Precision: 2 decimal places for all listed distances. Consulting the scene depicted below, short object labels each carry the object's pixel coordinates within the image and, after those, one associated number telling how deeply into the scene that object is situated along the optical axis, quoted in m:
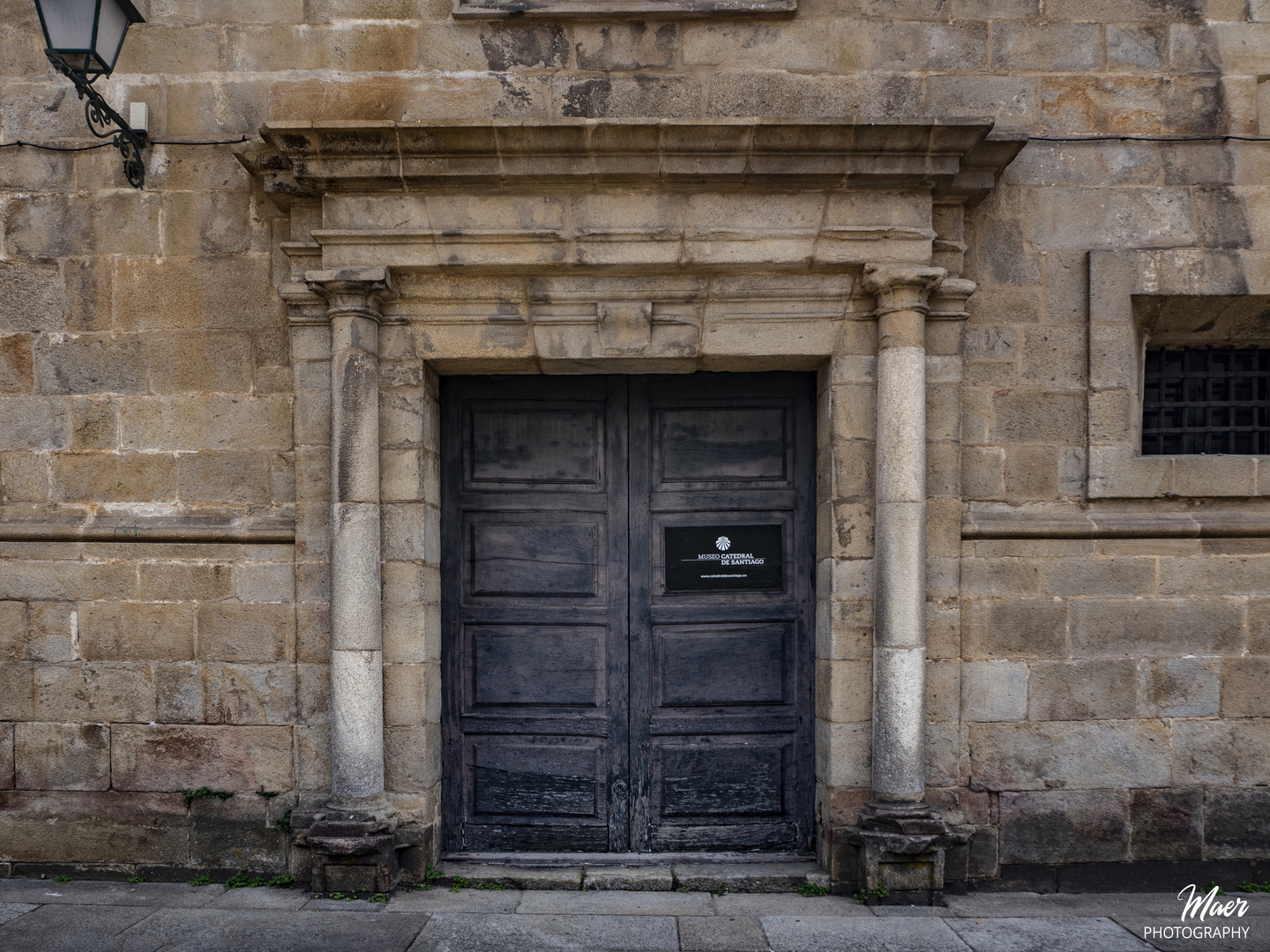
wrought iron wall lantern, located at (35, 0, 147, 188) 3.33
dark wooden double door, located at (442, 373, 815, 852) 4.16
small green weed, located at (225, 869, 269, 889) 3.82
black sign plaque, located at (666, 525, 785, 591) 4.17
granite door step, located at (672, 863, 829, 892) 3.82
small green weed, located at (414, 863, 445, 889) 3.77
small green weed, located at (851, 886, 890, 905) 3.61
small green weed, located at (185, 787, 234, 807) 3.89
